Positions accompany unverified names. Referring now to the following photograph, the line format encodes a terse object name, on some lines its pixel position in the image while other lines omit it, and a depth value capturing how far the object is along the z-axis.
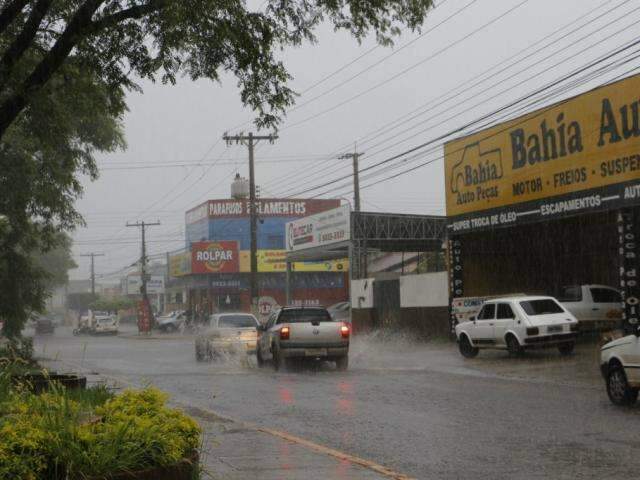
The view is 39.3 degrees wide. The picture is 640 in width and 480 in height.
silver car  27.64
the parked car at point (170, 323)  68.57
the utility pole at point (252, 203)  40.22
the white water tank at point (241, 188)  65.50
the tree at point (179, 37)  10.34
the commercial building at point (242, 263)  71.44
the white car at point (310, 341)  22.34
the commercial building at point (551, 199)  23.02
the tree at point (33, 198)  17.22
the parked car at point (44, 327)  80.00
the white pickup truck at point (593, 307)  26.33
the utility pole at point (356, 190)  45.19
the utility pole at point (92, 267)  127.44
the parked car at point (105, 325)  71.62
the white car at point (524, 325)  22.64
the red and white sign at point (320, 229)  39.72
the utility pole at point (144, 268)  69.28
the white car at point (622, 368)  12.88
